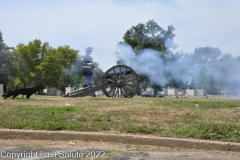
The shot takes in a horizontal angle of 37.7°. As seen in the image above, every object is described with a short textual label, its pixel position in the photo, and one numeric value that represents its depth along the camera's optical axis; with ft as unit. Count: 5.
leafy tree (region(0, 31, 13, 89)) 162.30
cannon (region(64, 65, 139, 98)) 59.00
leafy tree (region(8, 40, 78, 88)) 160.25
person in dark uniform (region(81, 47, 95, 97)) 72.59
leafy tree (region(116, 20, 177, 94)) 79.92
